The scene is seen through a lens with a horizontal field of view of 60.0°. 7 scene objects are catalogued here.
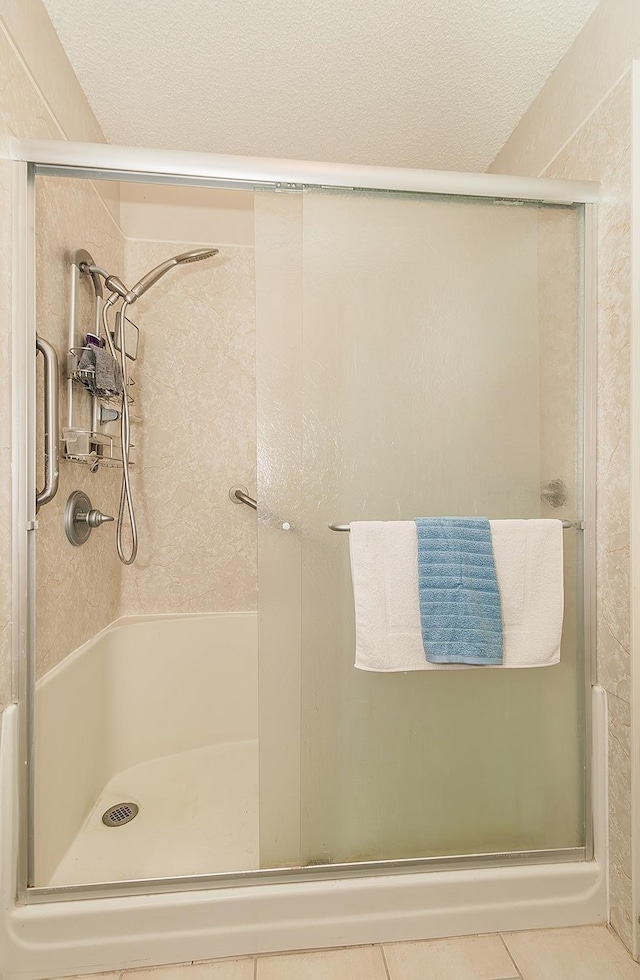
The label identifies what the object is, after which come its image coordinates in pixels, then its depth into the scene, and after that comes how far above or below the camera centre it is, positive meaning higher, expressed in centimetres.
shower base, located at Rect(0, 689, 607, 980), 118 -96
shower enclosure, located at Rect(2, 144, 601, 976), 128 -1
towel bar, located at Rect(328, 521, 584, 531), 128 -9
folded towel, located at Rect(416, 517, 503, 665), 123 -23
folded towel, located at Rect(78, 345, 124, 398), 156 +34
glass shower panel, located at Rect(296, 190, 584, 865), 130 +5
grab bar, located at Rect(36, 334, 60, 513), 133 +16
